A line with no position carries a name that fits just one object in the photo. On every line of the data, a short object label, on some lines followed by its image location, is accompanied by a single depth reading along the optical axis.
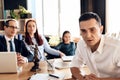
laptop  1.69
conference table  1.64
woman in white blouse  2.47
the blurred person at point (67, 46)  2.74
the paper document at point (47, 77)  1.55
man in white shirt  1.29
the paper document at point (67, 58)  2.02
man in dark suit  2.18
